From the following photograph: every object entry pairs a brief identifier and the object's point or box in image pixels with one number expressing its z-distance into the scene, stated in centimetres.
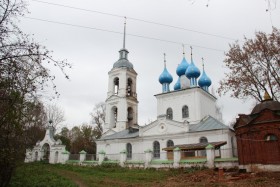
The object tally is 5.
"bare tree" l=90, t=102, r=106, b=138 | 4150
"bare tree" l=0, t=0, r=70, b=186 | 679
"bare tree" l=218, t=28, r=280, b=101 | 1880
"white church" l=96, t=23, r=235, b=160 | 2323
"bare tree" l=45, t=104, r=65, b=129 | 4094
